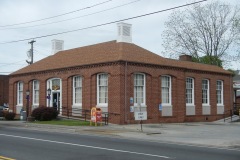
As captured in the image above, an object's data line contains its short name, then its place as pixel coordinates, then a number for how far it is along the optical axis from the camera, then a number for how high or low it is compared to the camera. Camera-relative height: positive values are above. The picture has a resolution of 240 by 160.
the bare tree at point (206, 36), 58.86 +9.51
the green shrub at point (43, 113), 31.48 -1.20
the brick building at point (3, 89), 68.38 +1.68
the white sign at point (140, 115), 23.83 -1.01
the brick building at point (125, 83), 29.30 +1.33
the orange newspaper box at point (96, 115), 26.91 -1.14
